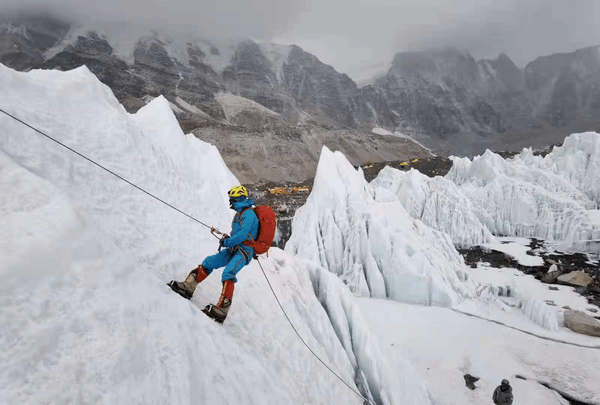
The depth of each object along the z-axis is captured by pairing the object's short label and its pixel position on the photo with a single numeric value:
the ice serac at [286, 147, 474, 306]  13.29
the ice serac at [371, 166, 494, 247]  25.00
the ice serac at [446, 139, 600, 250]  24.16
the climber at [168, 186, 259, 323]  3.73
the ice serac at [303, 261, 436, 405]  5.89
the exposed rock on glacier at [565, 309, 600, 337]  10.42
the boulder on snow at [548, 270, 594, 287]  15.73
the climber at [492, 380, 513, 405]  6.18
